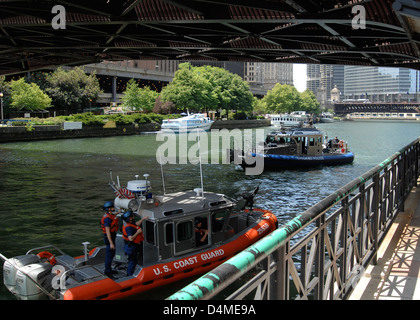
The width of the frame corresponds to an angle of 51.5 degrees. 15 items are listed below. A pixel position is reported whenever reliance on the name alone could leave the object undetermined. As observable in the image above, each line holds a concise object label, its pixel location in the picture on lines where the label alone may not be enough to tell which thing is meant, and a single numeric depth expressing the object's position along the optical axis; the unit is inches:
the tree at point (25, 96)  3052.4
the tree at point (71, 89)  3558.1
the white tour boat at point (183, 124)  3472.0
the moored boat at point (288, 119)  4387.3
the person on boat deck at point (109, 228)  463.8
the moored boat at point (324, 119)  7588.6
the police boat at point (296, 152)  1600.6
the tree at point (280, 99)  6633.9
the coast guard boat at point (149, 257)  440.8
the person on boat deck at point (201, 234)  541.3
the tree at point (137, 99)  4020.7
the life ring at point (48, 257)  484.7
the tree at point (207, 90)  3983.8
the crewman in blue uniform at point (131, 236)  460.8
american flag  506.0
